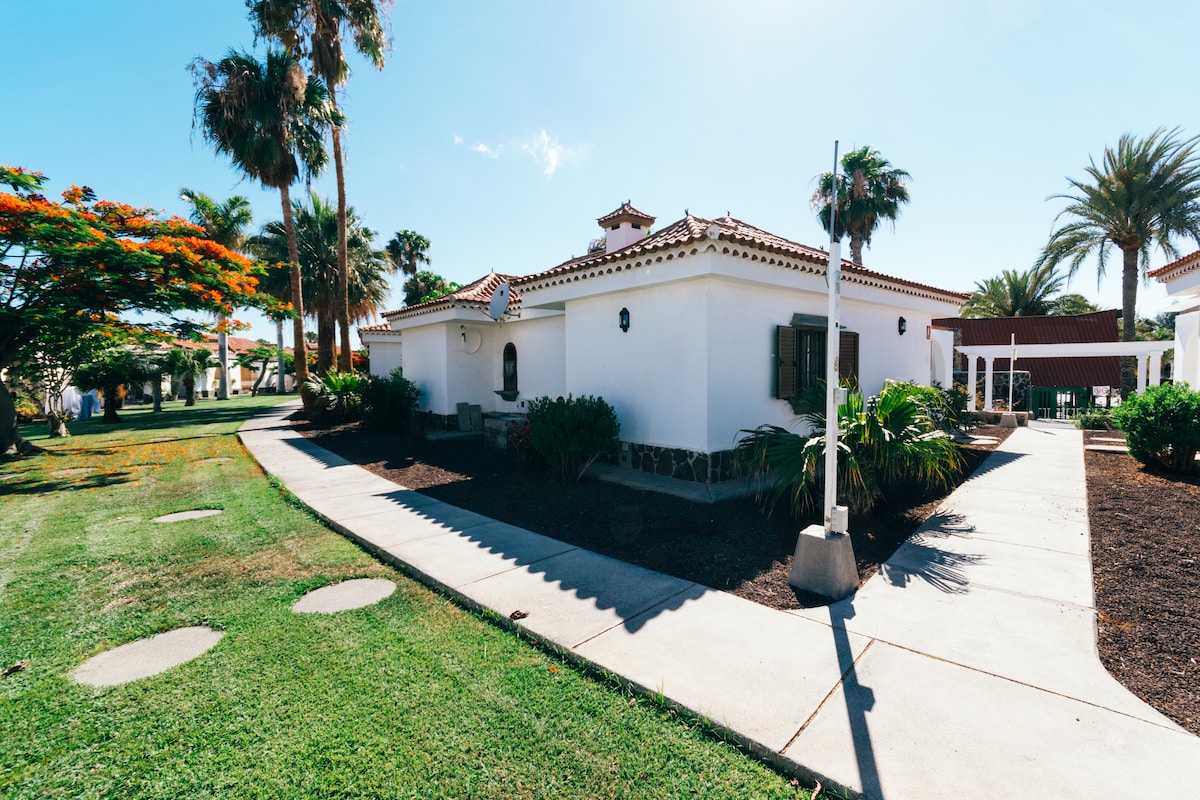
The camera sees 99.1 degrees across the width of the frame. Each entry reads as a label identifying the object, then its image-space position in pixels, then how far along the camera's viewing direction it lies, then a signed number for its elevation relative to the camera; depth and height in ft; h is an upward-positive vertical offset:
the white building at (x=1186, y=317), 37.19 +5.29
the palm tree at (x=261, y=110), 53.42 +29.97
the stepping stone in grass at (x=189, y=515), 23.43 -5.81
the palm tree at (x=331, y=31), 53.72 +39.12
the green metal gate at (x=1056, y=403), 69.31 -2.58
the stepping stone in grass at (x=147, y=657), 10.99 -6.10
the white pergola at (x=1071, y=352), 54.80 +3.69
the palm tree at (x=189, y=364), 80.59 +4.54
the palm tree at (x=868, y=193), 82.23 +31.11
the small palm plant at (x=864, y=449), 19.10 -2.42
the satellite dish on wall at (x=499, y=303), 41.57 +7.03
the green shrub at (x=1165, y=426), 25.93 -2.23
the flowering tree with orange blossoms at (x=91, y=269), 30.45 +8.23
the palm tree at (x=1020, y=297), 95.55 +17.25
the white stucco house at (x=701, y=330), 25.67 +3.44
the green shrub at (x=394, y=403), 49.65 -1.32
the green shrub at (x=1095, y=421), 48.37 -3.55
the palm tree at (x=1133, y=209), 61.82 +22.23
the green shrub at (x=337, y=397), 58.70 -0.82
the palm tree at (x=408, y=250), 127.54 +34.91
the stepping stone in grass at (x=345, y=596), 14.10 -6.01
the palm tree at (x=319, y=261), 80.12 +20.79
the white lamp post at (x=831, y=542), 13.98 -4.44
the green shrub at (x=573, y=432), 27.78 -2.43
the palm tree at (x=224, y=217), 94.79 +33.54
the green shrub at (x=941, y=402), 20.70 -1.16
